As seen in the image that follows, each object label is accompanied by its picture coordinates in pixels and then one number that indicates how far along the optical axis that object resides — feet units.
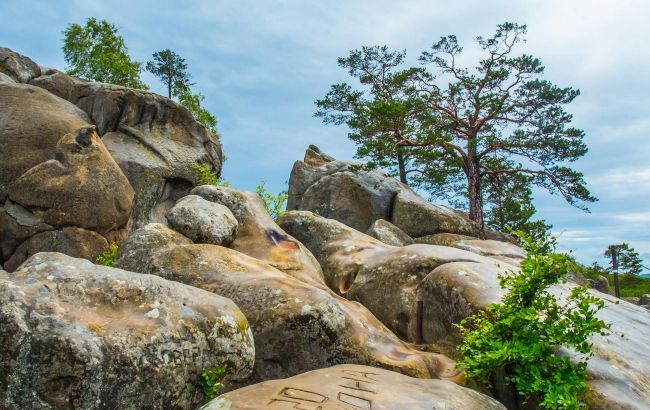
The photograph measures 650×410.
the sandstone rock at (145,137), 66.25
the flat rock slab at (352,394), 16.43
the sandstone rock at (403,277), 31.30
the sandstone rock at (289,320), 25.12
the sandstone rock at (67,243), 44.20
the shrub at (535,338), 22.84
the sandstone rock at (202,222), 38.11
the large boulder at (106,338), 16.58
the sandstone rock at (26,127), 50.29
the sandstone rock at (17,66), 76.23
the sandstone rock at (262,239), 39.75
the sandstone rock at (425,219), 81.87
